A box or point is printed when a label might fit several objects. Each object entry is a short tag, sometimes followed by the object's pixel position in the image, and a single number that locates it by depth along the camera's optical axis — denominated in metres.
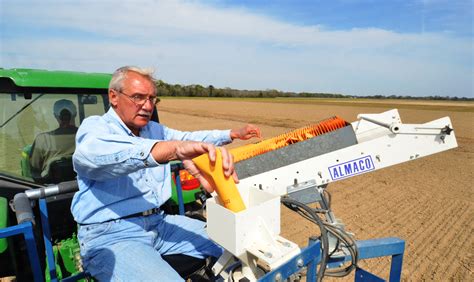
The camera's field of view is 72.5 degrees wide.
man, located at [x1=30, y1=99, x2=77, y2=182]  2.62
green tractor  2.43
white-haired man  1.55
